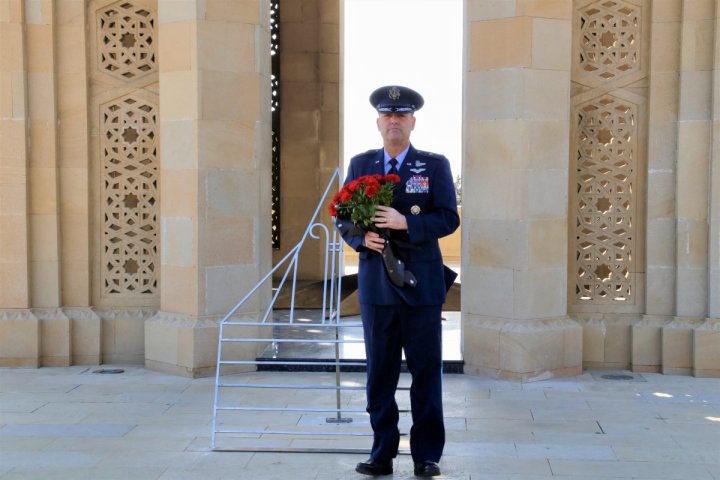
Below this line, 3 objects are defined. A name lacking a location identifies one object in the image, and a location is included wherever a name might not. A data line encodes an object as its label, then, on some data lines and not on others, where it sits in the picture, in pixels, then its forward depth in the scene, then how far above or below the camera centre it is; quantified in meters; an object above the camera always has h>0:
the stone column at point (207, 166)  8.22 +0.24
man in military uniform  5.39 -0.57
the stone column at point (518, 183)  8.06 +0.11
